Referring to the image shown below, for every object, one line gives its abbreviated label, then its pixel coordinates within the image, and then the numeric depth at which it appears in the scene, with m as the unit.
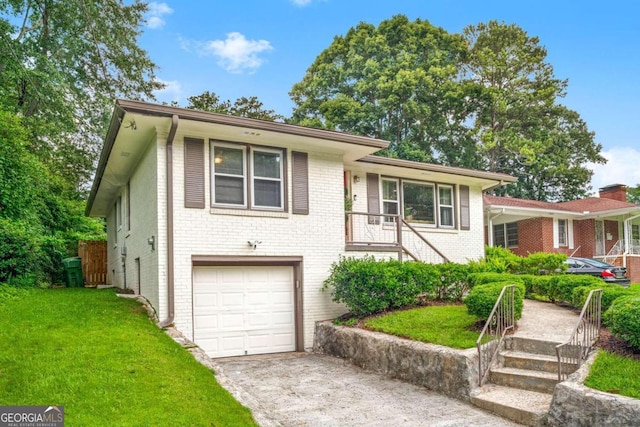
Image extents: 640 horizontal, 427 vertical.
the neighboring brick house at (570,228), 22.39
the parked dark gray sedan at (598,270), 15.45
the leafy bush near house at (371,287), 10.29
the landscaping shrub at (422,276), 10.68
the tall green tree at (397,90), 29.02
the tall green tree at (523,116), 30.80
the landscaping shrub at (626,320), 6.34
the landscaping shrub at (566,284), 10.63
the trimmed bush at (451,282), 11.22
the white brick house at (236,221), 9.27
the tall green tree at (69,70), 18.52
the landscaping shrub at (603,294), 8.45
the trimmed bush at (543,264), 15.02
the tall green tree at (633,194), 37.62
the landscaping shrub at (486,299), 8.35
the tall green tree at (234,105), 27.94
